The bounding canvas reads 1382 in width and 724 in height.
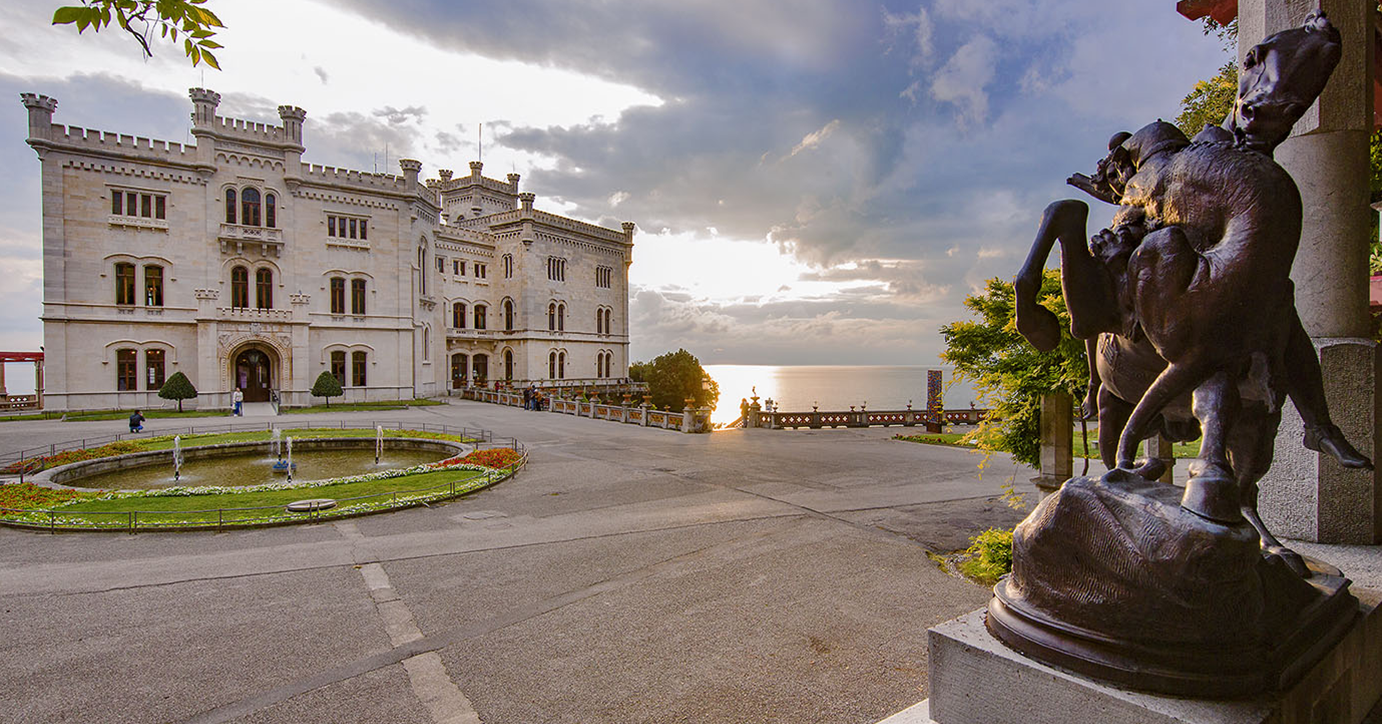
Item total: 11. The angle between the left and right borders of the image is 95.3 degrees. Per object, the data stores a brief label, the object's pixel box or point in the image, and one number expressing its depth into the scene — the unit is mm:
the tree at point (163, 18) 3115
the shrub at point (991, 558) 7785
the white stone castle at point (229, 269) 33656
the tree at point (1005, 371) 8391
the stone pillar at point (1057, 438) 8969
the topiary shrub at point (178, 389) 33281
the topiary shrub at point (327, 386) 37250
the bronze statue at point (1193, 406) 2389
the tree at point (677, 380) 56031
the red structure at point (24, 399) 34853
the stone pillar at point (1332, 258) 4727
